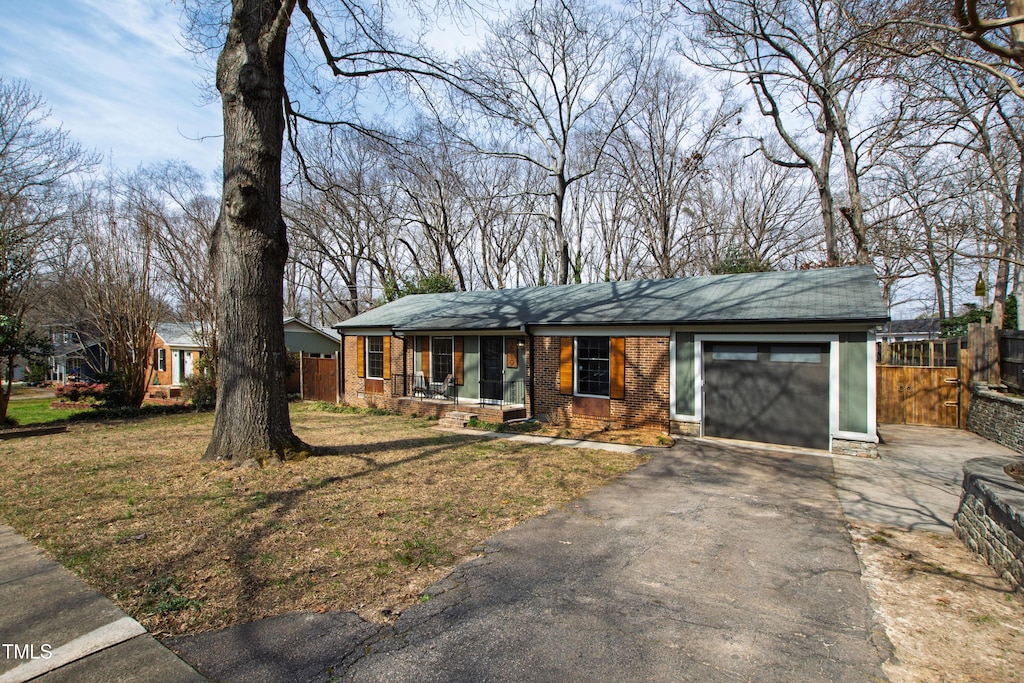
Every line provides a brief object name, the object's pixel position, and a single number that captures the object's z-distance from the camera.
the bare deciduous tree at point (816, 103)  16.38
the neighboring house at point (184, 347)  26.56
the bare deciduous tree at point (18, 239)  12.09
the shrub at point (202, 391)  16.81
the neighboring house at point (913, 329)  37.93
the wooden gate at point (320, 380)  20.25
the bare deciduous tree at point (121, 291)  15.15
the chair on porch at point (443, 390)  16.02
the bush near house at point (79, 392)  18.77
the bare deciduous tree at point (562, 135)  22.16
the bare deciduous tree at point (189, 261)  17.45
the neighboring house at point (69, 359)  33.32
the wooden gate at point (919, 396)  13.62
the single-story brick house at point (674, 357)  10.26
